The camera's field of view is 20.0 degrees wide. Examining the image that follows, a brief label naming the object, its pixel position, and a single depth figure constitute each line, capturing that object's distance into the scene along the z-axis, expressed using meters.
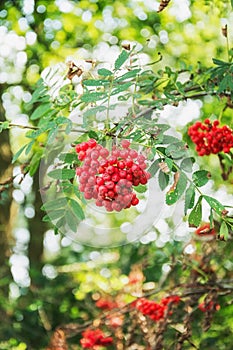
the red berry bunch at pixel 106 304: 3.36
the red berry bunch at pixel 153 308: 2.47
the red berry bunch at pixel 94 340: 2.73
